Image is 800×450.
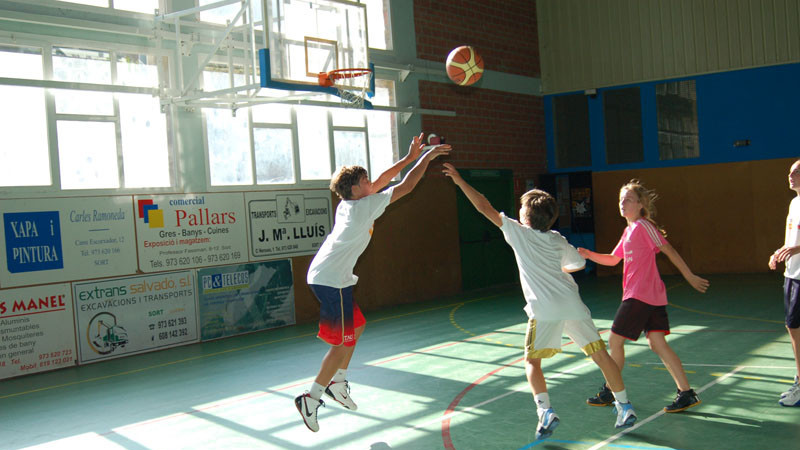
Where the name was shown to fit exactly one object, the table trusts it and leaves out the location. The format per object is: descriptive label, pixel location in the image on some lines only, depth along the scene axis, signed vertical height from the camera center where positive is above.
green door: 15.85 -0.79
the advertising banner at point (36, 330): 9.12 -1.30
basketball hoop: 9.77 +1.90
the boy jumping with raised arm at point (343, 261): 5.33 -0.37
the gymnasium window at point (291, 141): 11.63 +1.38
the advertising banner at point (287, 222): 11.99 -0.08
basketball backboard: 9.48 +2.49
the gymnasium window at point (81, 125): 9.38 +1.53
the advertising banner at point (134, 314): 9.90 -1.30
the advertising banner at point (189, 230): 10.57 -0.11
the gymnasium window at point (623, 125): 16.83 +1.71
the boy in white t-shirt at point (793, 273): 5.26 -0.69
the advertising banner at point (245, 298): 11.27 -1.32
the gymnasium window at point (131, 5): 10.33 +3.40
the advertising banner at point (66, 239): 9.24 -0.10
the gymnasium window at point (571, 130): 17.67 +1.76
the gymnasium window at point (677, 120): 16.12 +1.67
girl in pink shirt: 5.37 -0.76
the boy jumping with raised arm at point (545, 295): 4.80 -0.66
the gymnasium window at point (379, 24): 14.22 +3.85
